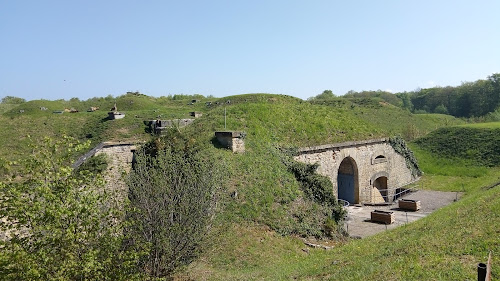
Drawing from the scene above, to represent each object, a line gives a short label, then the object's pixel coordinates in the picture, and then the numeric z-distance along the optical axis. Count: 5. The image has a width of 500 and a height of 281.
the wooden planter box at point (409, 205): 18.17
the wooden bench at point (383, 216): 15.66
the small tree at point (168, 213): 8.16
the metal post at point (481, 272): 3.48
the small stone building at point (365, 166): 18.28
